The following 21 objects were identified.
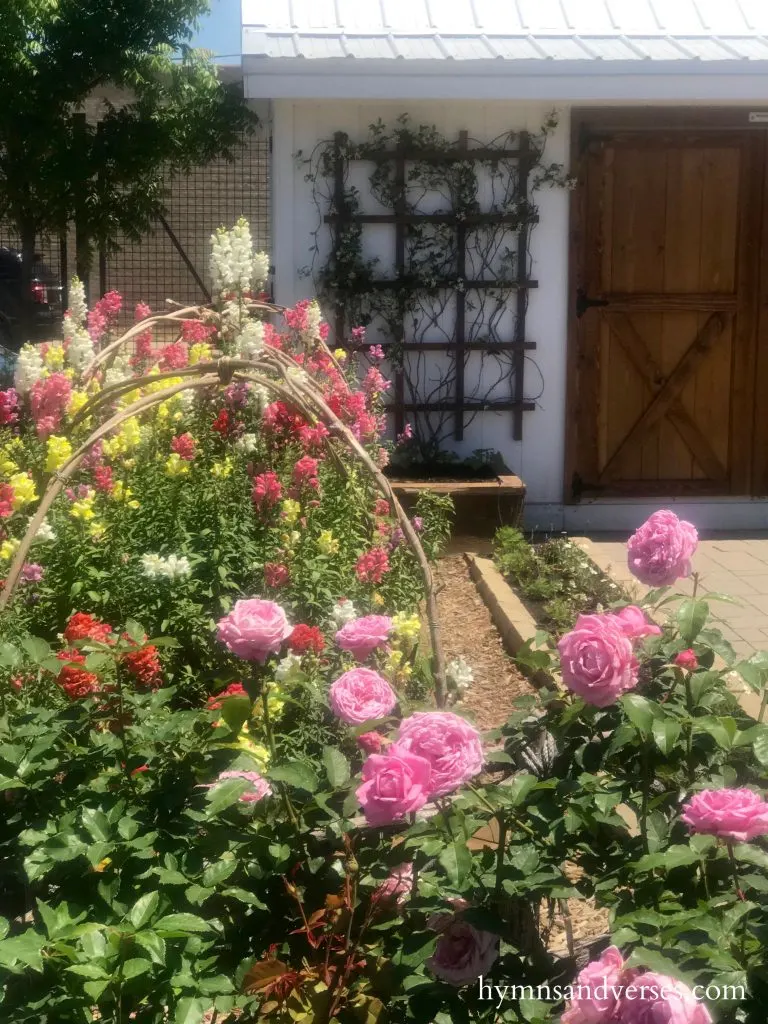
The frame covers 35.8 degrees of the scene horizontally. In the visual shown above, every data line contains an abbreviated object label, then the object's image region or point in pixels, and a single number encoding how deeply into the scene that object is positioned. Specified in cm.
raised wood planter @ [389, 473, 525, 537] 670
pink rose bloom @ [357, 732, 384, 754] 187
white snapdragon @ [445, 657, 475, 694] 274
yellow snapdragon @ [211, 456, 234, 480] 380
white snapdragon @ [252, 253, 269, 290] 476
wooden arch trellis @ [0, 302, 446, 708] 262
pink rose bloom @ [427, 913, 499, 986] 161
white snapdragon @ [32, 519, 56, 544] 308
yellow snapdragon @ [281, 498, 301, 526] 347
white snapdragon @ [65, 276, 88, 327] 446
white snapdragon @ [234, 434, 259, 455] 393
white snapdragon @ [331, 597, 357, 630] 279
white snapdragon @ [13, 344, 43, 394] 377
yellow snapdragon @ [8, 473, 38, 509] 321
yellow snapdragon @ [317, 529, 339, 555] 347
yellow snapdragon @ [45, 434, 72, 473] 318
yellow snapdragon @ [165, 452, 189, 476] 365
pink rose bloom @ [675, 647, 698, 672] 190
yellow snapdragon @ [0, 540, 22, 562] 309
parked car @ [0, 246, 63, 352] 1129
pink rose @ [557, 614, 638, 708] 174
